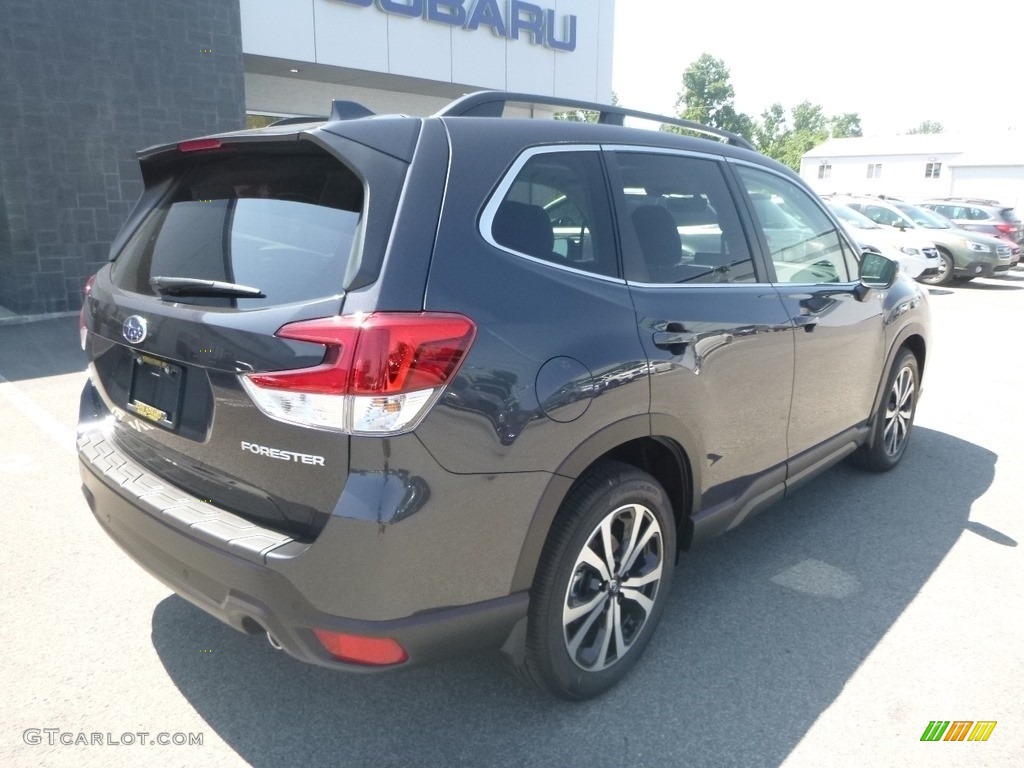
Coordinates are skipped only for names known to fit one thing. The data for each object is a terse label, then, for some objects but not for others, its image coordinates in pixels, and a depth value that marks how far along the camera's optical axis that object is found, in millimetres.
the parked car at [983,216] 19281
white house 50375
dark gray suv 2062
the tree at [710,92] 87500
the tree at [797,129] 83812
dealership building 9641
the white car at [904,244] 15672
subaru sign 13542
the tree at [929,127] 166750
